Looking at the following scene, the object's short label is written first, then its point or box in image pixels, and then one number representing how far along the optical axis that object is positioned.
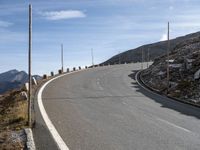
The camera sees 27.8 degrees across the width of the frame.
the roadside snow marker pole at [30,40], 13.12
